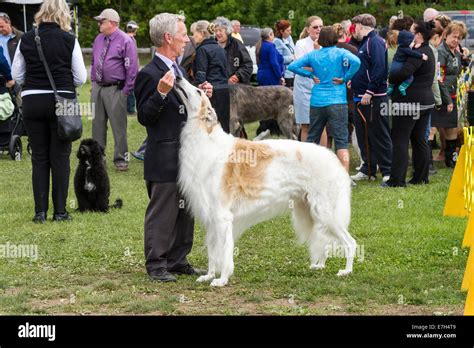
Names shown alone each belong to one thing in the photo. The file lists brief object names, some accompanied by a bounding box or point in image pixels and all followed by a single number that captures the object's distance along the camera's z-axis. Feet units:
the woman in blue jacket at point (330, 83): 36.14
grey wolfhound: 46.68
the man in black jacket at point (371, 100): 39.06
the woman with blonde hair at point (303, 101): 43.60
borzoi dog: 23.21
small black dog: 34.12
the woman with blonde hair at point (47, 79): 30.12
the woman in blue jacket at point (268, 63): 50.85
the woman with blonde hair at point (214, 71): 38.32
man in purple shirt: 42.70
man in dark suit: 23.38
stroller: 47.62
